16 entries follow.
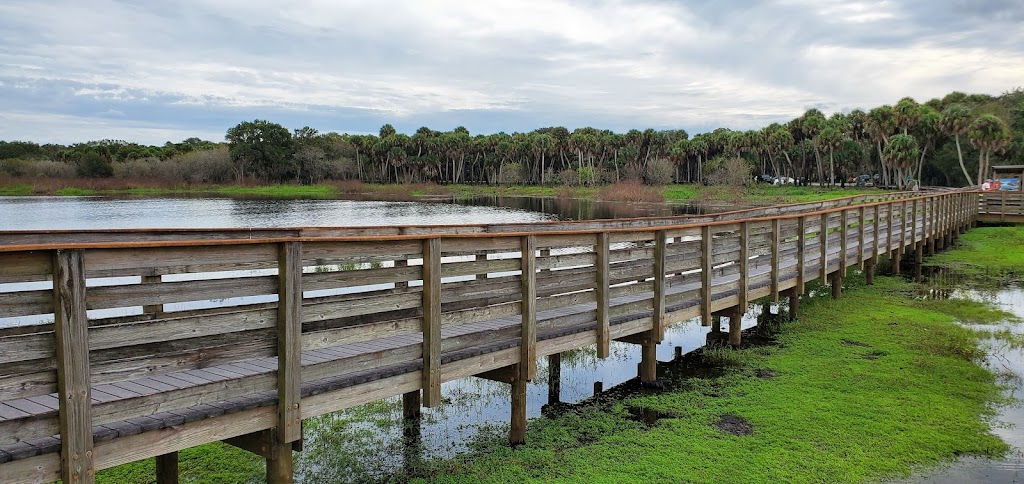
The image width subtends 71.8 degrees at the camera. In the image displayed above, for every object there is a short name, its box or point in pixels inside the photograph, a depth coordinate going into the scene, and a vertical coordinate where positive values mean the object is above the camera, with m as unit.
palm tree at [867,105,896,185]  71.60 +6.81
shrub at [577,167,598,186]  94.38 +2.22
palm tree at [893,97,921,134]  69.75 +7.74
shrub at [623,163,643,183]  94.11 +2.71
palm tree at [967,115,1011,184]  56.25 +4.61
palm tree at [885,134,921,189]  65.25 +3.73
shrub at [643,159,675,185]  91.44 +2.53
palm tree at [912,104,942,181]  68.19 +6.17
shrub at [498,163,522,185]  107.19 +2.84
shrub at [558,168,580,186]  96.00 +1.99
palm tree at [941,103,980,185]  62.25 +6.28
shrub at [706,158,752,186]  76.19 +1.99
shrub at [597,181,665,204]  73.06 -0.16
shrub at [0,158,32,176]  84.94 +3.29
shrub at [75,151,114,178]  89.51 +3.43
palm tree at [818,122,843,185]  76.25 +5.80
